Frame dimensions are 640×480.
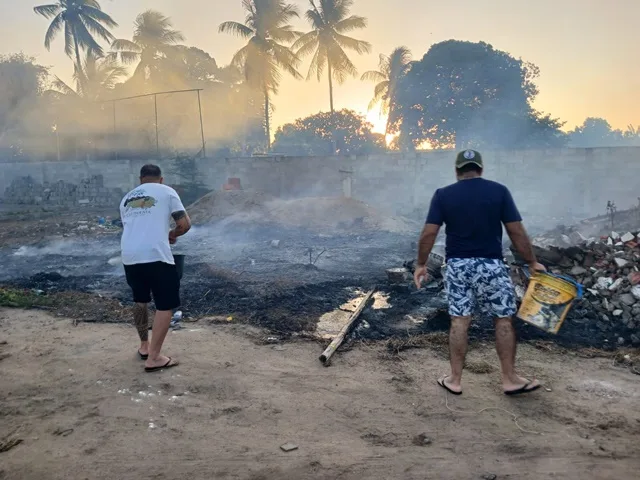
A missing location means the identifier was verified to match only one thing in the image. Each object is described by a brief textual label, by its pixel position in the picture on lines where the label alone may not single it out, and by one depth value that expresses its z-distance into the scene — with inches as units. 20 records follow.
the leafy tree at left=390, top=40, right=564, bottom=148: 1028.5
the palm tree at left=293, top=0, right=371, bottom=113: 965.2
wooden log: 151.4
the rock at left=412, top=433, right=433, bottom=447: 102.0
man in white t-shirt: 140.1
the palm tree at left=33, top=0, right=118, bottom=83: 1019.9
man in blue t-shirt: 122.8
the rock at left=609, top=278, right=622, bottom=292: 187.6
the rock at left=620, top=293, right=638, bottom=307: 178.5
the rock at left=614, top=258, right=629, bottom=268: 194.1
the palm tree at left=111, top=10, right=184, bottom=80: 1103.6
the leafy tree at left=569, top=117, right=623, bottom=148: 2230.6
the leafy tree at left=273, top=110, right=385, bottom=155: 1588.3
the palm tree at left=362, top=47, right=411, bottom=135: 1132.5
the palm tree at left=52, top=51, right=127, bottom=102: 1063.0
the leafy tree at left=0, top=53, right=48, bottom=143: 1111.0
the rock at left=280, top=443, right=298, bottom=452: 100.4
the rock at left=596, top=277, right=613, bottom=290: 191.2
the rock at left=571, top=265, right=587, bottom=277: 203.2
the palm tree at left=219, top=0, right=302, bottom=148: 967.0
